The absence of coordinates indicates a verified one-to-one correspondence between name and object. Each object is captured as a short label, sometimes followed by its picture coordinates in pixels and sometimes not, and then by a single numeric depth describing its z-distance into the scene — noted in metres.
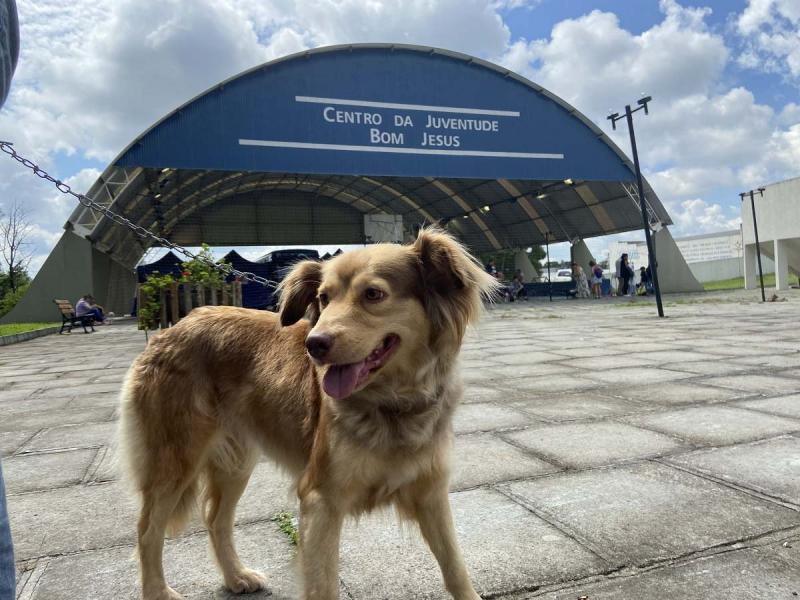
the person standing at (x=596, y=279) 29.12
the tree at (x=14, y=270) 35.19
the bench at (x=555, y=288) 30.20
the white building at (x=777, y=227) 22.69
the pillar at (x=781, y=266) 23.59
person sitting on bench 18.69
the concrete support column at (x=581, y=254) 32.00
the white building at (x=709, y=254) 44.62
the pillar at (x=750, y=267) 24.25
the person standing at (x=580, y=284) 29.61
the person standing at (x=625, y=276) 27.34
